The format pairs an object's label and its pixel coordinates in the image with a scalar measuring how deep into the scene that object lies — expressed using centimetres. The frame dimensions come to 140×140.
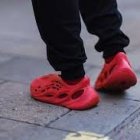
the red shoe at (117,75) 343
